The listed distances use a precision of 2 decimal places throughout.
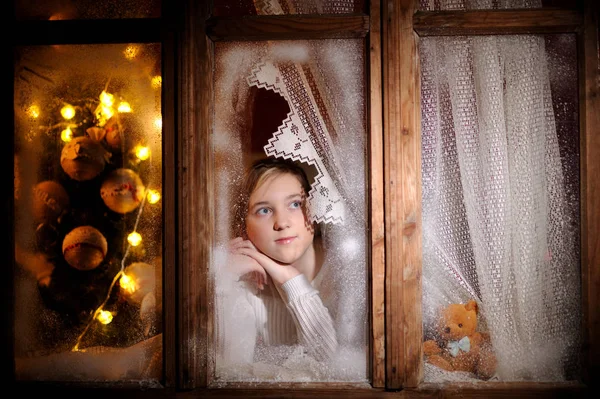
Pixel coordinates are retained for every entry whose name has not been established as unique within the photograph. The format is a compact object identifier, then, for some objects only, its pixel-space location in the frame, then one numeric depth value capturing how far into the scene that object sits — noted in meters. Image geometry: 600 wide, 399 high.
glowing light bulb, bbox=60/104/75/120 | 2.63
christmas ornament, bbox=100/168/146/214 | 2.60
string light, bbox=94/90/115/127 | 2.63
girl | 2.57
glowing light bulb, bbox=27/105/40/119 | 2.65
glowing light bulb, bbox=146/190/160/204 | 2.59
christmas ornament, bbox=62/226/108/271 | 2.60
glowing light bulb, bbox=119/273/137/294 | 2.59
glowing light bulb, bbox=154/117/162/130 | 2.61
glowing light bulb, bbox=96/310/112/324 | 2.59
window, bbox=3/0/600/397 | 2.48
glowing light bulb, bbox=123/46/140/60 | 2.61
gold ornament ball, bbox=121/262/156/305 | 2.58
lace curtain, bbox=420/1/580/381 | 2.51
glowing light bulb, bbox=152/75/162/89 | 2.61
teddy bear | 2.50
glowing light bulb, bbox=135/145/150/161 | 2.60
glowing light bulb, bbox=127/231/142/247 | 2.60
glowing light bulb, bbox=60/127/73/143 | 2.63
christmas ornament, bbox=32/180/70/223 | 2.62
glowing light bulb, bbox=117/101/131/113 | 2.62
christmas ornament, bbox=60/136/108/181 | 2.61
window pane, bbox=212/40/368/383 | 2.55
